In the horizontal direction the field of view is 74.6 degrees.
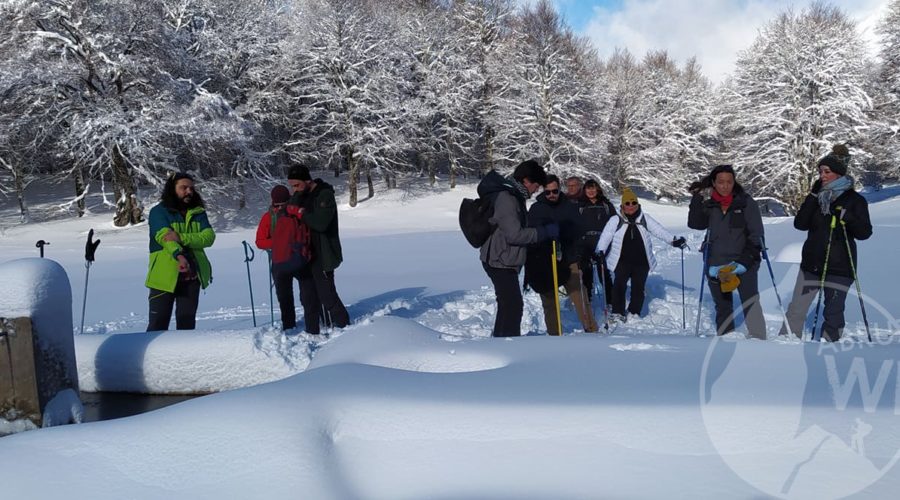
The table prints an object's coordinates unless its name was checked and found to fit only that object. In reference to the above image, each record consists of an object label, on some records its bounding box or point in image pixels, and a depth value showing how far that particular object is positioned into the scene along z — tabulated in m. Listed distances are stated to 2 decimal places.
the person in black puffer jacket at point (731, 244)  5.31
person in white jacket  6.82
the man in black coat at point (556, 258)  5.73
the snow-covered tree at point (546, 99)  30.95
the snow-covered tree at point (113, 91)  19.91
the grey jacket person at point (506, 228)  4.92
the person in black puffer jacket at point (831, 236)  5.03
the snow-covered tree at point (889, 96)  28.00
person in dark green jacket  5.74
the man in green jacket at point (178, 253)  5.16
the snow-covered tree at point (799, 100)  28.41
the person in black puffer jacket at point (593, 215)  7.42
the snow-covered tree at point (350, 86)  28.86
